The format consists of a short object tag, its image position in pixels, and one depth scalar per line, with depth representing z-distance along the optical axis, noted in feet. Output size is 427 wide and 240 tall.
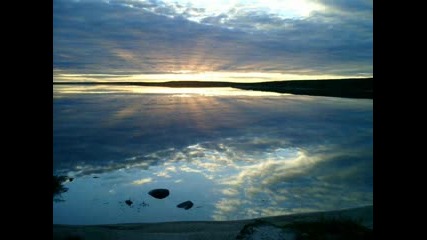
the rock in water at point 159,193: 22.99
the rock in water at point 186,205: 21.77
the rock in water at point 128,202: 22.18
